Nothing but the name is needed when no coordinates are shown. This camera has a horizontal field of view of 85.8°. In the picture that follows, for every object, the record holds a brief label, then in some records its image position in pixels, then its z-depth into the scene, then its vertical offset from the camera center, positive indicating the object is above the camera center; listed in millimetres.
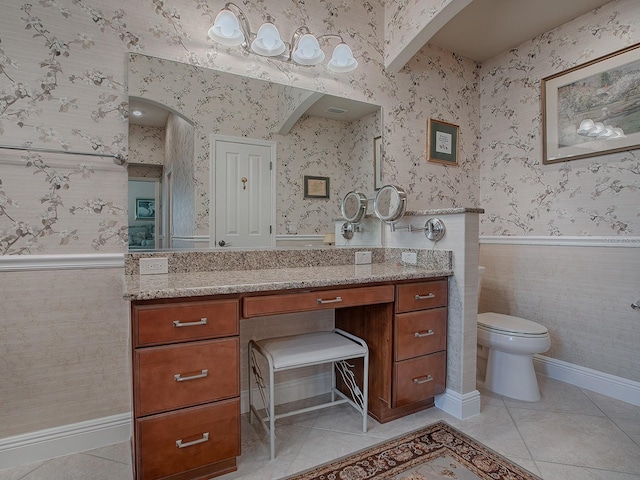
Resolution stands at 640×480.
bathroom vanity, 1211 -430
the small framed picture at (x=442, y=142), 2564 +706
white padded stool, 1524 -568
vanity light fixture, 1761 +1051
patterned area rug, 1411 -996
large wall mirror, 1679 +450
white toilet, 2035 -736
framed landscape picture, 2043 +817
